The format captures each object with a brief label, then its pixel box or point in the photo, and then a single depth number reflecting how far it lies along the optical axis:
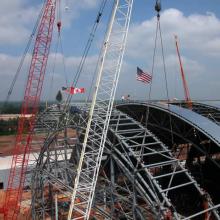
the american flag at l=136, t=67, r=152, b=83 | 38.00
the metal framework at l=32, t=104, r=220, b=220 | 25.69
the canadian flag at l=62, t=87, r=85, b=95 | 37.44
